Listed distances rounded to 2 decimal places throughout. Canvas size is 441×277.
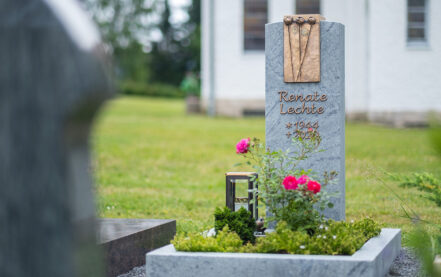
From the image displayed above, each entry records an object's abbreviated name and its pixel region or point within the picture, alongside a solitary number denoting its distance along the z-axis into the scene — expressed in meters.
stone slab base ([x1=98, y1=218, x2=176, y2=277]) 5.44
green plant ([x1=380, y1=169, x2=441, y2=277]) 3.98
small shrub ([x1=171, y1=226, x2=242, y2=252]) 5.13
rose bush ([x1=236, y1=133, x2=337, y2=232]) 5.31
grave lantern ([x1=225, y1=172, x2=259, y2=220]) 6.03
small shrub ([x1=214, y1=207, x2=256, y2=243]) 5.64
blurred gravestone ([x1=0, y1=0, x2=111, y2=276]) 2.15
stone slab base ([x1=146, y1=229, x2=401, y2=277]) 4.70
